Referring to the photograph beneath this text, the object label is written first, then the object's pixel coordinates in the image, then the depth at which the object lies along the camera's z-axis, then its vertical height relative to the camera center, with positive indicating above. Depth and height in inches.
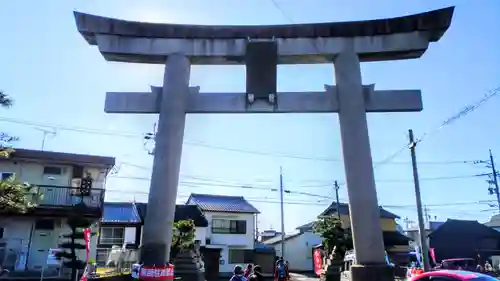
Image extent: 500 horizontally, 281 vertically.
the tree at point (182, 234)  840.3 +60.8
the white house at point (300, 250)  1734.7 +57.3
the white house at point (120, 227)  1123.9 +98.3
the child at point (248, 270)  545.3 -8.1
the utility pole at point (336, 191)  1446.4 +250.0
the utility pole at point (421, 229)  715.4 +58.9
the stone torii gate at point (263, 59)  381.4 +198.6
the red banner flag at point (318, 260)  1082.9 +10.1
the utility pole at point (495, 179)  1326.3 +266.3
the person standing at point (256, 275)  416.8 -11.0
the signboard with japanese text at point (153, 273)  340.5 -7.5
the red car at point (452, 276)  295.0 -8.3
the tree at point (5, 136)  327.0 +101.3
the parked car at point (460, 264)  1052.5 +0.8
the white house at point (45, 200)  775.7 +120.8
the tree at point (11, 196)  360.5 +58.1
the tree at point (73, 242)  708.7 +37.4
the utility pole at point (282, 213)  1420.0 +173.5
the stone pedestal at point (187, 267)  484.4 -3.8
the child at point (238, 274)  311.0 -7.6
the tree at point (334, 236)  956.0 +64.8
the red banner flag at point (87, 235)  564.5 +38.0
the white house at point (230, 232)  1375.5 +105.3
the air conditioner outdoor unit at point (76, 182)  854.5 +163.0
